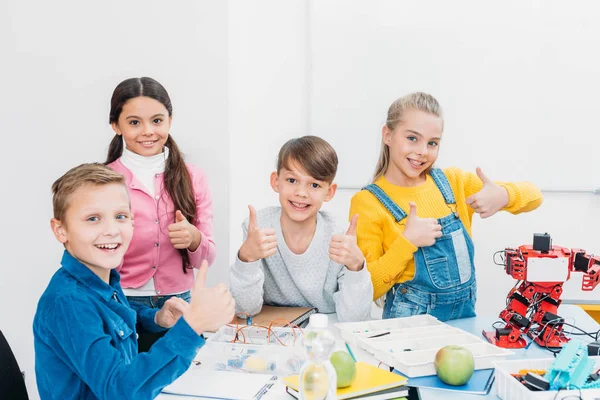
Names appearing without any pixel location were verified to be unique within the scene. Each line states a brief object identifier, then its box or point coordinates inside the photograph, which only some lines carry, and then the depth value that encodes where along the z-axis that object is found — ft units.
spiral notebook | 4.21
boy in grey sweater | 5.99
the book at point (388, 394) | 4.08
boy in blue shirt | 3.75
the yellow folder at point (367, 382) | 4.08
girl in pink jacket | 6.49
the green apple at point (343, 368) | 4.12
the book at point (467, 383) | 4.33
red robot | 5.31
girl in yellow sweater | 6.53
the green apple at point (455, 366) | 4.32
